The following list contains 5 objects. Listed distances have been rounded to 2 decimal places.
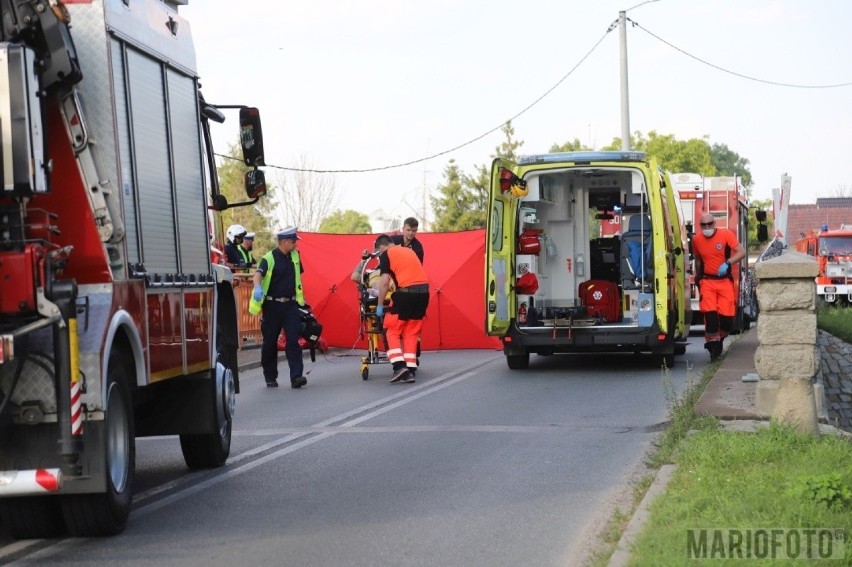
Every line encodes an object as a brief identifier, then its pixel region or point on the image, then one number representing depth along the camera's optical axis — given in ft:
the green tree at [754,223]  211.63
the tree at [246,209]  207.00
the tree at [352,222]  346.33
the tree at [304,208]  207.00
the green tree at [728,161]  419.87
